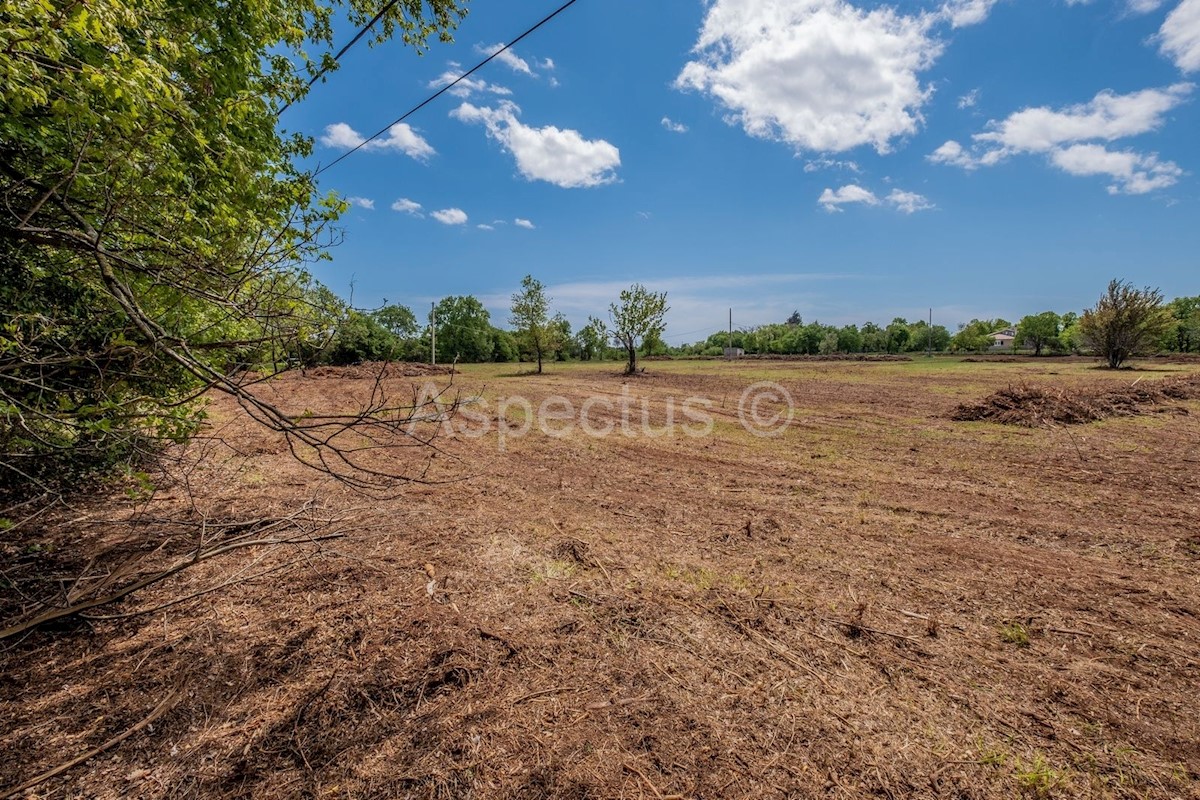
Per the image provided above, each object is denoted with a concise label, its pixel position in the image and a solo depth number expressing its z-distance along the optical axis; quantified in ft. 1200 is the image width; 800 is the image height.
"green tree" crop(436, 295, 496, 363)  171.94
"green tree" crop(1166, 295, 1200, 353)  167.15
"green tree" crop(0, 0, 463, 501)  6.72
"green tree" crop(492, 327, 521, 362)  171.22
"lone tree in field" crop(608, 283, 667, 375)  96.07
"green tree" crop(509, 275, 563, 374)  101.09
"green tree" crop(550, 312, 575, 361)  105.63
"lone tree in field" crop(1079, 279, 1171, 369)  82.17
